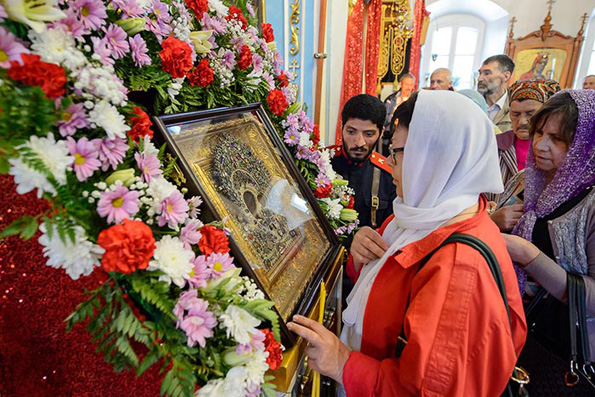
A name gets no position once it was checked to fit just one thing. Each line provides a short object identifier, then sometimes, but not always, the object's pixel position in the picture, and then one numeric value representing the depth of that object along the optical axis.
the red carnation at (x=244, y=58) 1.36
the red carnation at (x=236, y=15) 1.37
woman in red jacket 0.89
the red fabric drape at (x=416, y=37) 7.07
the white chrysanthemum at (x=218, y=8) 1.25
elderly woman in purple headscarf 1.43
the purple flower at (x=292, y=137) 1.67
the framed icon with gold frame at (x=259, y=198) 0.97
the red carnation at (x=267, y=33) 1.67
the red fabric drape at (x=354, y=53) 4.46
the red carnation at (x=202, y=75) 1.12
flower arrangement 0.56
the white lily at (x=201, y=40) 1.09
